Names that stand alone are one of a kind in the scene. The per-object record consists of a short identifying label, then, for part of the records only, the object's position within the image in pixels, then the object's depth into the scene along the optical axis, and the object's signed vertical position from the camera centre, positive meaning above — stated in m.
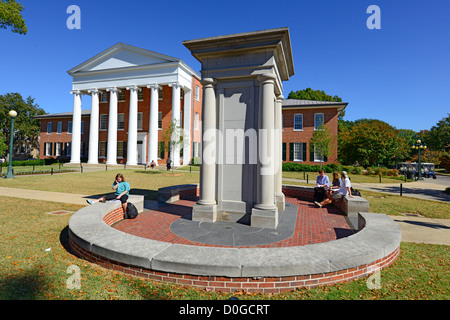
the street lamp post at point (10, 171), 17.72 -0.91
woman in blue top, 7.10 -1.03
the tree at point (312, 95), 52.78 +15.46
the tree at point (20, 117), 52.38 +9.71
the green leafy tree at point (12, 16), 16.64 +10.61
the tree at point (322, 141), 29.34 +2.73
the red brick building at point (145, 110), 31.75 +7.50
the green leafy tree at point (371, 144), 33.84 +2.91
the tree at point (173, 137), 25.44 +2.69
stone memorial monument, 6.27 +1.00
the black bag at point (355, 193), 9.18 -1.21
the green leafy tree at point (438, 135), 58.87 +7.89
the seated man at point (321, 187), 9.45 -1.02
